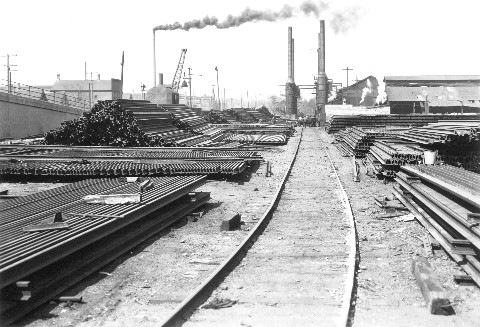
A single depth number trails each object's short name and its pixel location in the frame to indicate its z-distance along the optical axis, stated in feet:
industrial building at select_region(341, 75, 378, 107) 250.16
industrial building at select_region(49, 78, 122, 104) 294.87
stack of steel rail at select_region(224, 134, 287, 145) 103.24
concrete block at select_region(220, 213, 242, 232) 30.09
